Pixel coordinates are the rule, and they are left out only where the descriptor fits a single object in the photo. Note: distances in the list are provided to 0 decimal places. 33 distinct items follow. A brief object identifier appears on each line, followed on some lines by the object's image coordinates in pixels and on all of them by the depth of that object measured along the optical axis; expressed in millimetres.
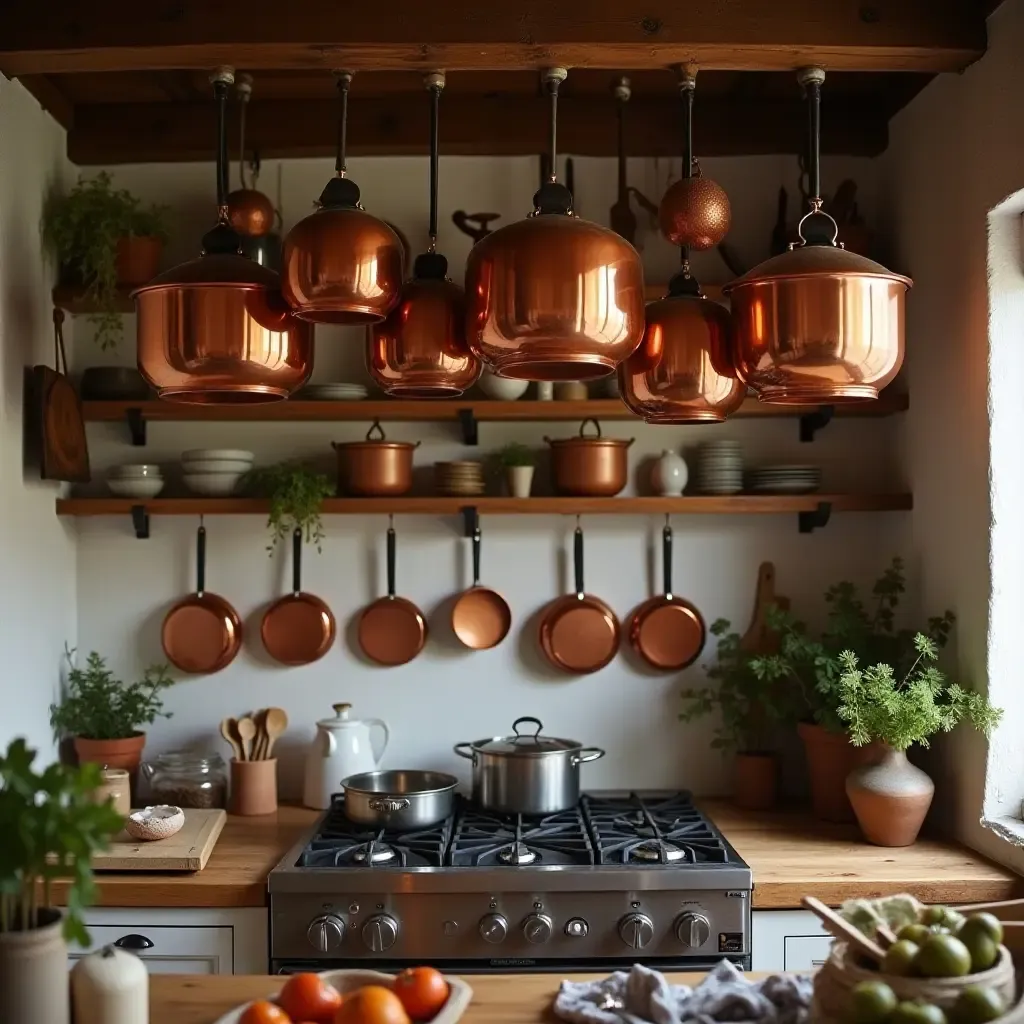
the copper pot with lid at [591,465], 3123
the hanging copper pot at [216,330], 1703
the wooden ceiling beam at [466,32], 2439
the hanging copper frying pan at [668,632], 3254
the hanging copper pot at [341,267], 1703
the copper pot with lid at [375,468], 3135
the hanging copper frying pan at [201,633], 3248
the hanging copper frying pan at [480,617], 3268
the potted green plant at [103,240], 3055
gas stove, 2496
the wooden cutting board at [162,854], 2564
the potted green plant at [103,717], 3062
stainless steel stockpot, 2891
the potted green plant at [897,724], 2648
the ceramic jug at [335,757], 3088
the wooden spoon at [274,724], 3193
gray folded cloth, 1686
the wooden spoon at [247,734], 3163
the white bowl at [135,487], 3150
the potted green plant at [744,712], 3113
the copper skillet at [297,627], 3254
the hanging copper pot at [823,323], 1652
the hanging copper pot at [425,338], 1814
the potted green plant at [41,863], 1287
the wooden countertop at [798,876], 2502
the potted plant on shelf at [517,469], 3160
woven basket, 1373
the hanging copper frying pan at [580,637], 3242
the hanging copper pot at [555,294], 1566
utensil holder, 3068
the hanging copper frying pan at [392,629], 3260
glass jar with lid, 3043
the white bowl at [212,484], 3156
